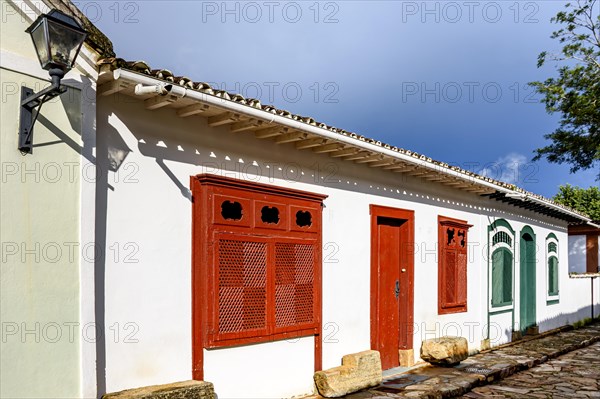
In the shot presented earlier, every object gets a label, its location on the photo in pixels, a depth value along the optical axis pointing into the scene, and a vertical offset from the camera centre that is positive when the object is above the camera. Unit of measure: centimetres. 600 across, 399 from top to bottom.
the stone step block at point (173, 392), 461 -134
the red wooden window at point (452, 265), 977 -55
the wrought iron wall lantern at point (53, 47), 379 +132
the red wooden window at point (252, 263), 566 -31
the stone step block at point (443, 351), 890 -188
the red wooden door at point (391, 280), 830 -71
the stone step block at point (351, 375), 677 -178
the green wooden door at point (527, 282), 1310 -115
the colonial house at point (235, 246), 473 -12
